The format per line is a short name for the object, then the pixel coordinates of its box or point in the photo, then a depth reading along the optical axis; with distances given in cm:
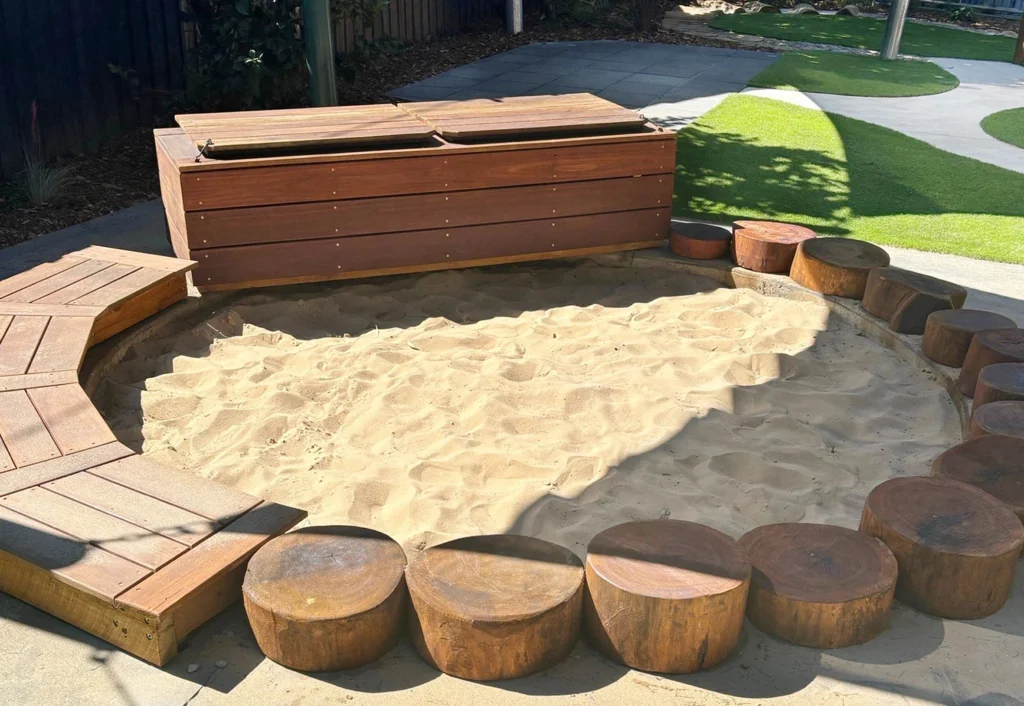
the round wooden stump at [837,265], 565
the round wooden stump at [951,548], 309
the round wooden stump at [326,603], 282
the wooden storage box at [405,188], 543
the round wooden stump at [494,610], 280
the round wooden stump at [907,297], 523
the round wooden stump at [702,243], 619
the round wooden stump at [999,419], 377
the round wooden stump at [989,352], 441
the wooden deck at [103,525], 293
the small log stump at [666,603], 282
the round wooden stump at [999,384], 407
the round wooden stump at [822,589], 295
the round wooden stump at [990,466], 345
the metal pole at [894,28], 1348
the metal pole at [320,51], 707
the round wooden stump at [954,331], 482
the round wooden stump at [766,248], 598
